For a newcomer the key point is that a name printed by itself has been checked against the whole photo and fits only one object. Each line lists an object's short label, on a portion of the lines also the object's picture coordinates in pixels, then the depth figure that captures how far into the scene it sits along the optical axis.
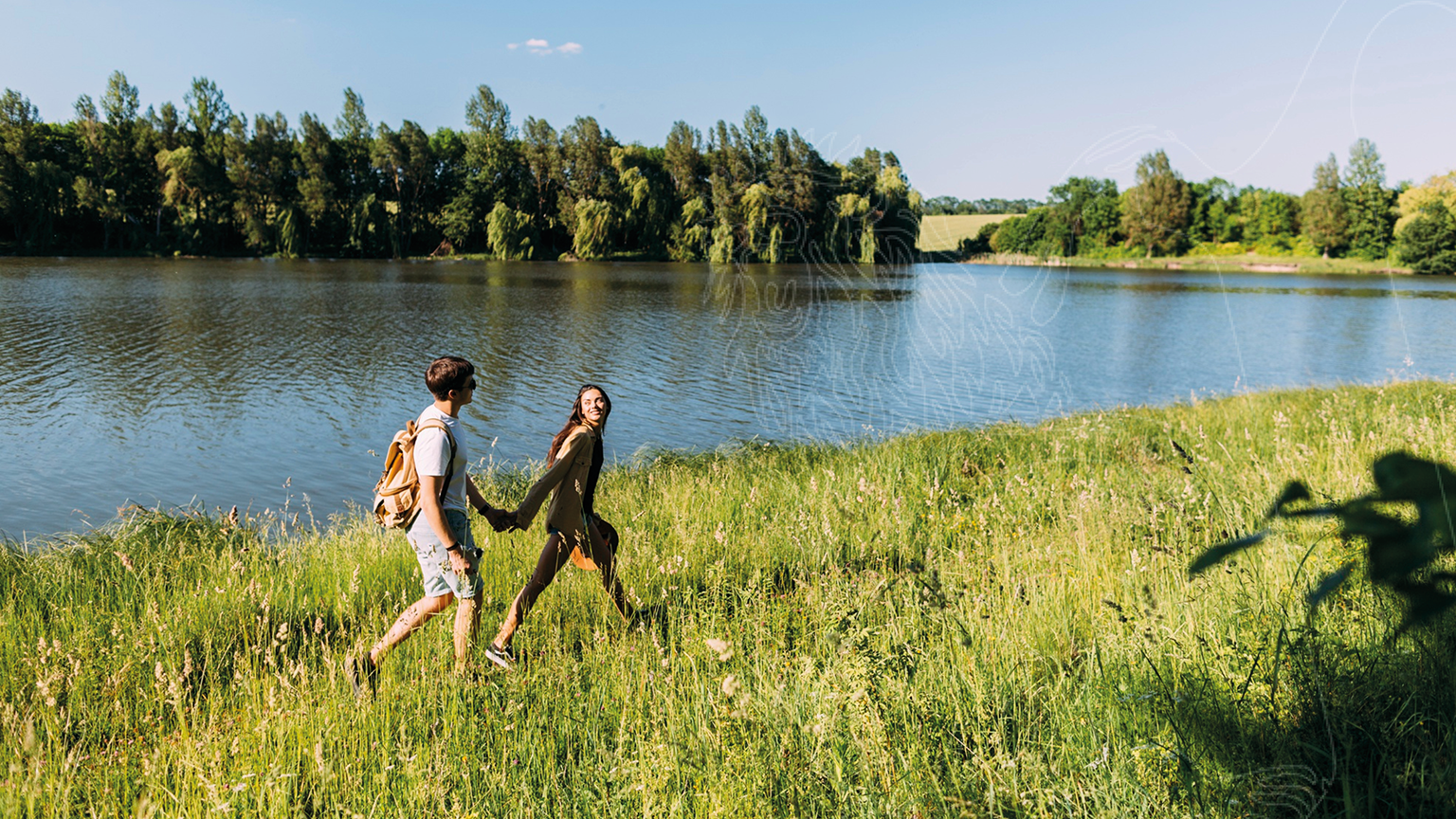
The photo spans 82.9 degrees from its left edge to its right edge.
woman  4.57
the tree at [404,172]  76.50
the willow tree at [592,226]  70.19
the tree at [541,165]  79.94
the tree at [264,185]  67.38
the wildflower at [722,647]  2.90
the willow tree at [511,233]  72.19
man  4.24
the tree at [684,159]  76.62
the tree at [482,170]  78.25
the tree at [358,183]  69.69
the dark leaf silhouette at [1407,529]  0.94
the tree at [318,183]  69.81
